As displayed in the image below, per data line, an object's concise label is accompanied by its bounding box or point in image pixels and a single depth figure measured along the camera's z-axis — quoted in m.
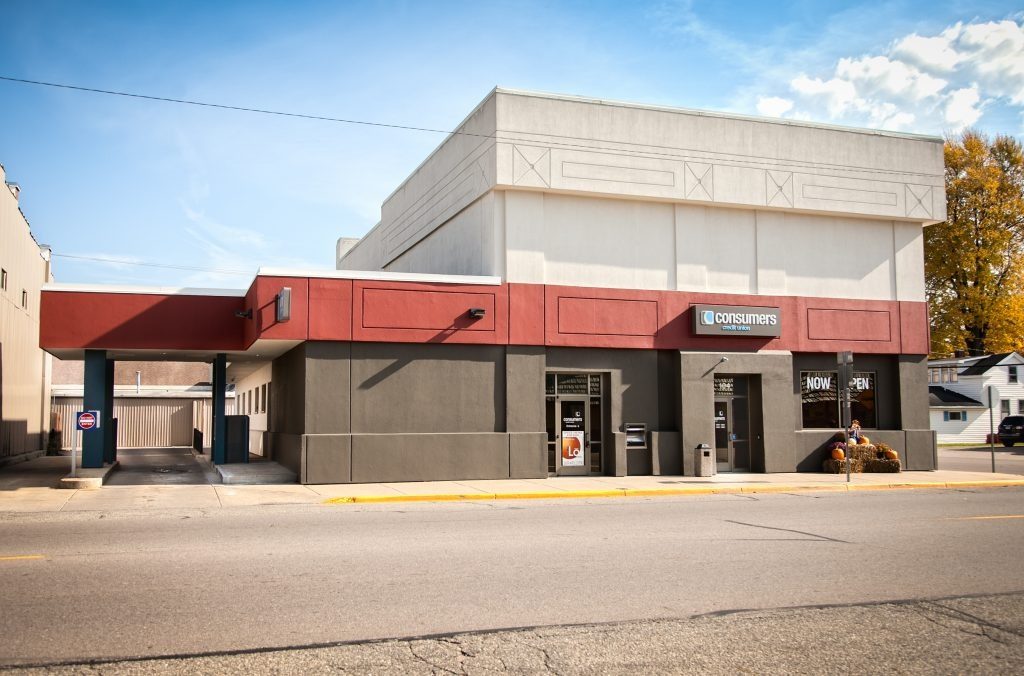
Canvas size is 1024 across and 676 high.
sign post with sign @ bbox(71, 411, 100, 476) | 19.06
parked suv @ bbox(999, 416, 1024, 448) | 44.81
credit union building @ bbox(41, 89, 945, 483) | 21.14
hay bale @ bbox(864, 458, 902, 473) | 24.14
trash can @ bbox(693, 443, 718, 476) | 22.39
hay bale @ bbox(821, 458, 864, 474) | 23.86
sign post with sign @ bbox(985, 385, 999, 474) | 24.08
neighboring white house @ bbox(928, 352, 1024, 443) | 50.91
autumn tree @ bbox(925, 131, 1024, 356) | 46.91
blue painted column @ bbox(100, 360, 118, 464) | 26.38
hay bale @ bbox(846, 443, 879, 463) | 24.03
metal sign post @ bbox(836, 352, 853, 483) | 21.22
